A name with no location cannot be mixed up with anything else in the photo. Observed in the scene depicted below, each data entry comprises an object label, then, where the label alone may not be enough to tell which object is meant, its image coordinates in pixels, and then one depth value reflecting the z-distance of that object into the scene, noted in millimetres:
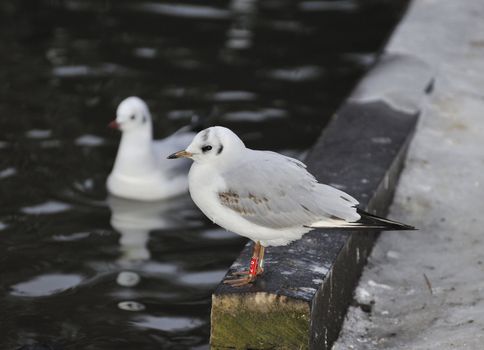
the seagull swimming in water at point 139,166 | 14906
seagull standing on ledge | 8437
